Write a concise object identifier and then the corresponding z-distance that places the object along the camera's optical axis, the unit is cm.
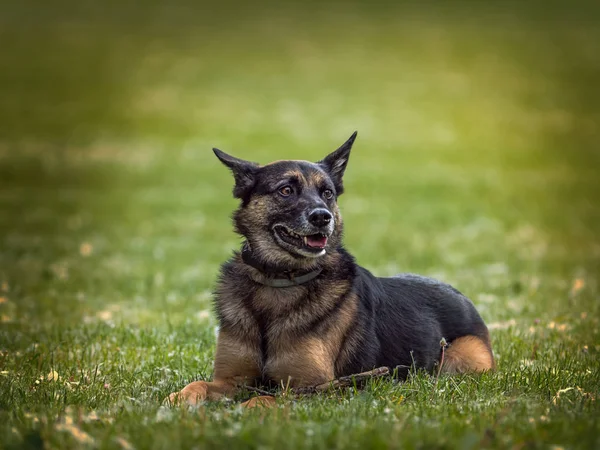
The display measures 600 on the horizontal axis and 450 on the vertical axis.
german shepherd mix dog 1420
